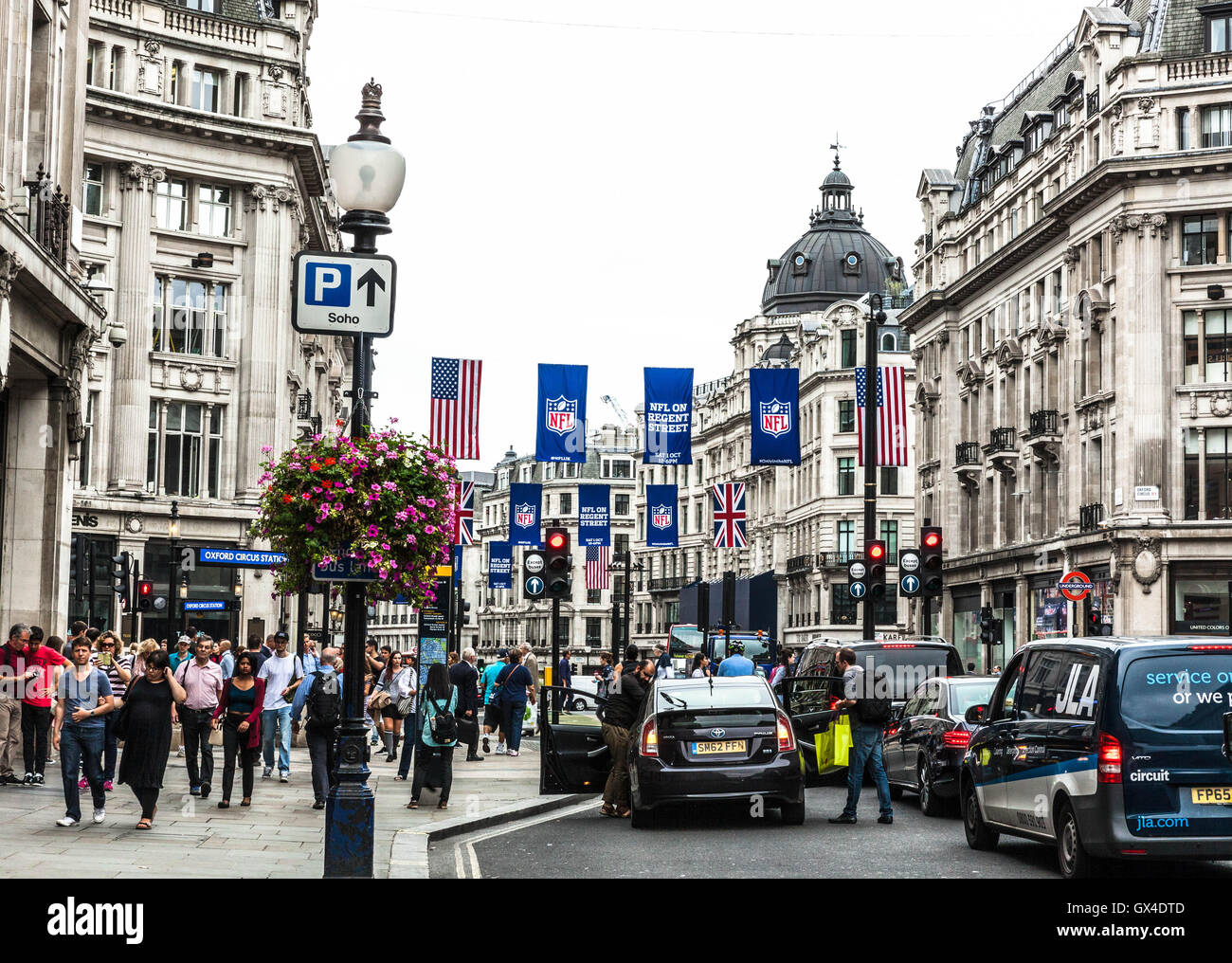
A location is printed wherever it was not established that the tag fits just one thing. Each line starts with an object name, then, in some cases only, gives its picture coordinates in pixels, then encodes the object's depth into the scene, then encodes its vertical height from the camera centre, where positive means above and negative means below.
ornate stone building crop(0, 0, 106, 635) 22.72 +3.78
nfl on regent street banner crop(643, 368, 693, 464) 41.00 +5.06
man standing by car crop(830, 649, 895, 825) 18.25 -1.17
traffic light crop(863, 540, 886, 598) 29.52 +1.06
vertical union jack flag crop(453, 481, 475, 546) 35.19 +2.32
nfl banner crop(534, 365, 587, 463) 38.28 +4.67
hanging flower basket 12.75 +0.90
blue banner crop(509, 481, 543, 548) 48.28 +3.32
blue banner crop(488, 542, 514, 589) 58.72 +2.07
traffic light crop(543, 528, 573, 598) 25.36 +0.91
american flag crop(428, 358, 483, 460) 37.31 +4.74
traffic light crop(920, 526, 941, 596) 28.25 +1.15
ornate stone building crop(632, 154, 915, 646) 92.38 +10.17
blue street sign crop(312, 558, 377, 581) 12.42 +0.38
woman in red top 19.06 -0.99
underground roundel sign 40.16 +1.06
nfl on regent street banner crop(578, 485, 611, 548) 50.56 +3.30
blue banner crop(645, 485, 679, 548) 53.44 +3.57
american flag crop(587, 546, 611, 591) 73.79 +2.42
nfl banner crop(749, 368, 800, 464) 39.88 +4.90
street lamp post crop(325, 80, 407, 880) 11.38 +1.50
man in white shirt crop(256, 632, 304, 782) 22.58 -0.96
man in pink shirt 19.70 -0.91
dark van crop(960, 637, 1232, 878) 11.84 -0.84
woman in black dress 16.39 -1.07
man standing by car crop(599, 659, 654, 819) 19.38 -1.23
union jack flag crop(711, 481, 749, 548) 50.47 +3.22
